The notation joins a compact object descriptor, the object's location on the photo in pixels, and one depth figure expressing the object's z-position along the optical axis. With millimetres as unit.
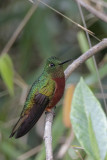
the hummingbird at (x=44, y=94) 4168
